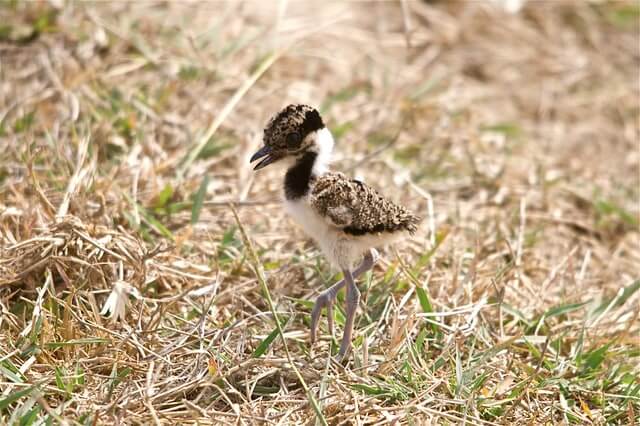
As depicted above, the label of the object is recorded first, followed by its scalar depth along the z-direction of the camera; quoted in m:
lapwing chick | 6.13
